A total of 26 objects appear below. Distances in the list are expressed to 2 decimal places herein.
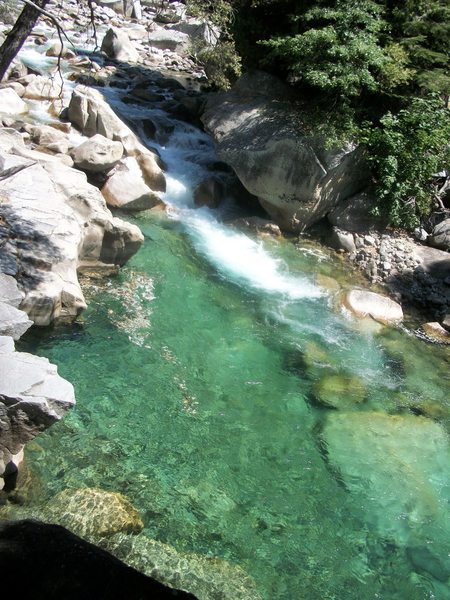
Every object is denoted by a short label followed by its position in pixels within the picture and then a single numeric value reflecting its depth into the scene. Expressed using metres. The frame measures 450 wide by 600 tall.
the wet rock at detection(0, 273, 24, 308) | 6.91
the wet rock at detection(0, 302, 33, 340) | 6.15
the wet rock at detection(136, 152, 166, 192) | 13.59
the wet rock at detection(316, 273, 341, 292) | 11.87
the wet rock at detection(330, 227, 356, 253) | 13.08
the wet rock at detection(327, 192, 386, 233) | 13.30
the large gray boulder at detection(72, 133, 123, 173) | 11.78
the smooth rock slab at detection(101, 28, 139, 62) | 21.97
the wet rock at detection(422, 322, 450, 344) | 11.13
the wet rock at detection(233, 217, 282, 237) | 13.37
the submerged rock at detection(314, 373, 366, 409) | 8.50
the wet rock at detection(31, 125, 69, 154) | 11.95
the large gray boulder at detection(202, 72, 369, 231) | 12.58
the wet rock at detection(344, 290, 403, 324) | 11.20
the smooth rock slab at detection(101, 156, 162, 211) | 12.12
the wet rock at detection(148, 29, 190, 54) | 24.84
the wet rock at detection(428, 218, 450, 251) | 13.02
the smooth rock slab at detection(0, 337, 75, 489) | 5.09
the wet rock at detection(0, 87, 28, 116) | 13.86
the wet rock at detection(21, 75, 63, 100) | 15.09
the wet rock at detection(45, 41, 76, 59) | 19.33
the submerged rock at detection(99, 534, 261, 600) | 5.12
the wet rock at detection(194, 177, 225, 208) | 13.87
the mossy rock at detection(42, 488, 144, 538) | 5.33
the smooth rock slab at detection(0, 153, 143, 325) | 7.52
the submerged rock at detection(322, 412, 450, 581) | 6.54
